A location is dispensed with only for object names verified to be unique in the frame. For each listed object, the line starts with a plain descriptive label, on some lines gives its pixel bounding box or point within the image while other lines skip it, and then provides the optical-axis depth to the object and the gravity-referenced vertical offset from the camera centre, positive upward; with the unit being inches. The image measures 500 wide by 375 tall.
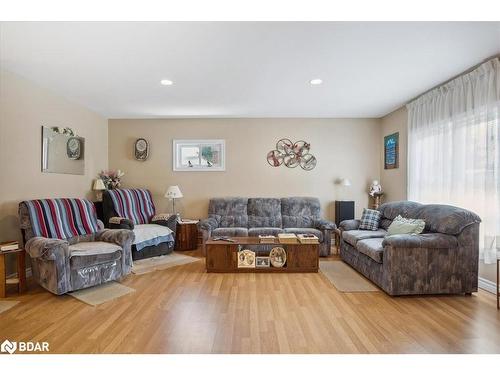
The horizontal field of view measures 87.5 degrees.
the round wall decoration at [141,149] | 205.6 +29.4
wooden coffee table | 138.6 -37.8
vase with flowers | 193.5 +6.1
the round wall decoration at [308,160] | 205.5 +21.3
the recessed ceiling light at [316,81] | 127.7 +52.9
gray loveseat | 107.0 -30.4
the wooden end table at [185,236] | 185.0 -35.0
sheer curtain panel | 108.3 +20.0
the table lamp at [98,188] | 183.4 -1.3
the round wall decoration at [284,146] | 205.2 +32.2
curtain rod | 106.2 +53.5
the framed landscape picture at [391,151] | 183.2 +26.5
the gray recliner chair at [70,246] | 104.1 -27.1
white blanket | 154.9 -28.2
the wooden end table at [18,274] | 106.7 -37.2
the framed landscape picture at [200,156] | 205.8 +24.2
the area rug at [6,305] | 95.6 -45.1
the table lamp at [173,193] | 189.3 -4.8
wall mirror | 141.6 +19.8
